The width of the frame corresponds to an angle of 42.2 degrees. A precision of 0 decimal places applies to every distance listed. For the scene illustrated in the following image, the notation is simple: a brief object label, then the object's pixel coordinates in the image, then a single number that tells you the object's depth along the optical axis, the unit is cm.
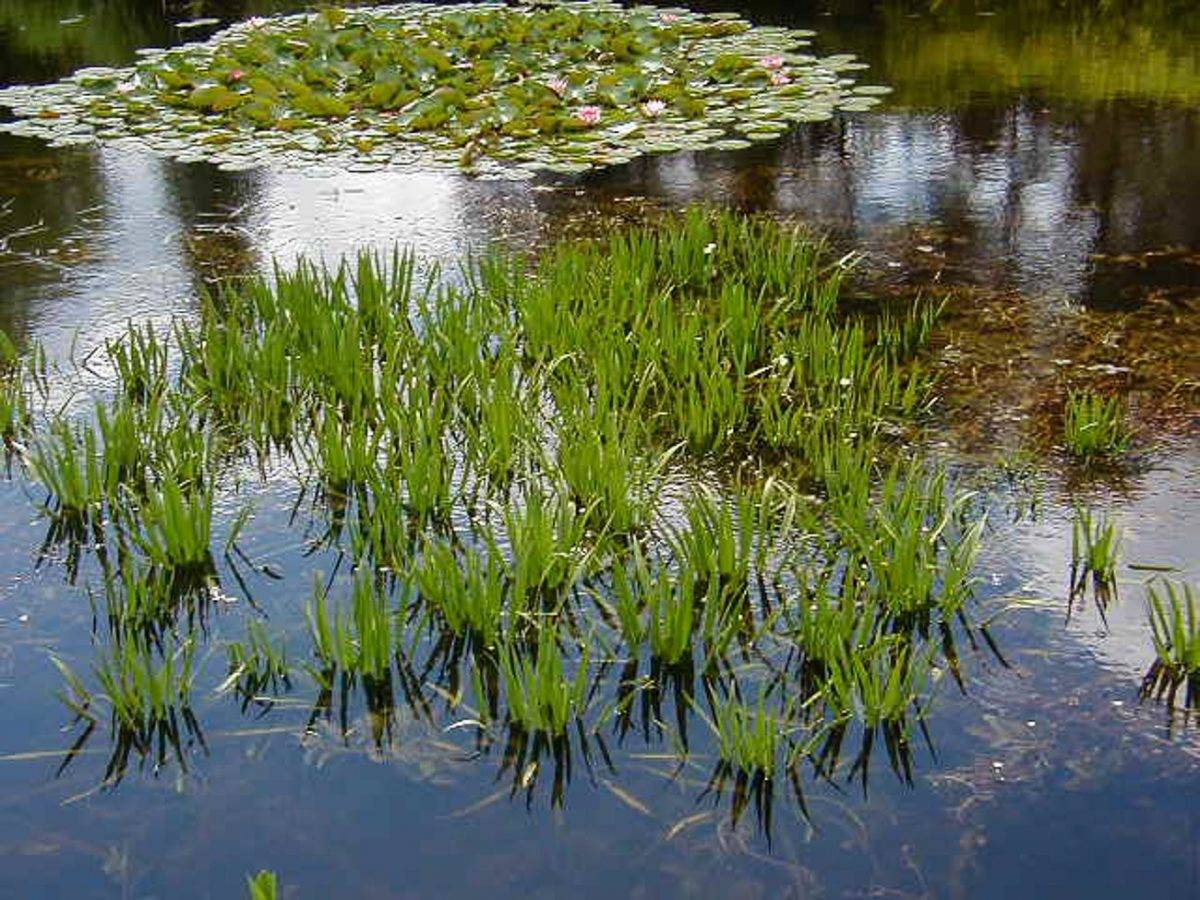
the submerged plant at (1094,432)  337
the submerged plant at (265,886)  196
